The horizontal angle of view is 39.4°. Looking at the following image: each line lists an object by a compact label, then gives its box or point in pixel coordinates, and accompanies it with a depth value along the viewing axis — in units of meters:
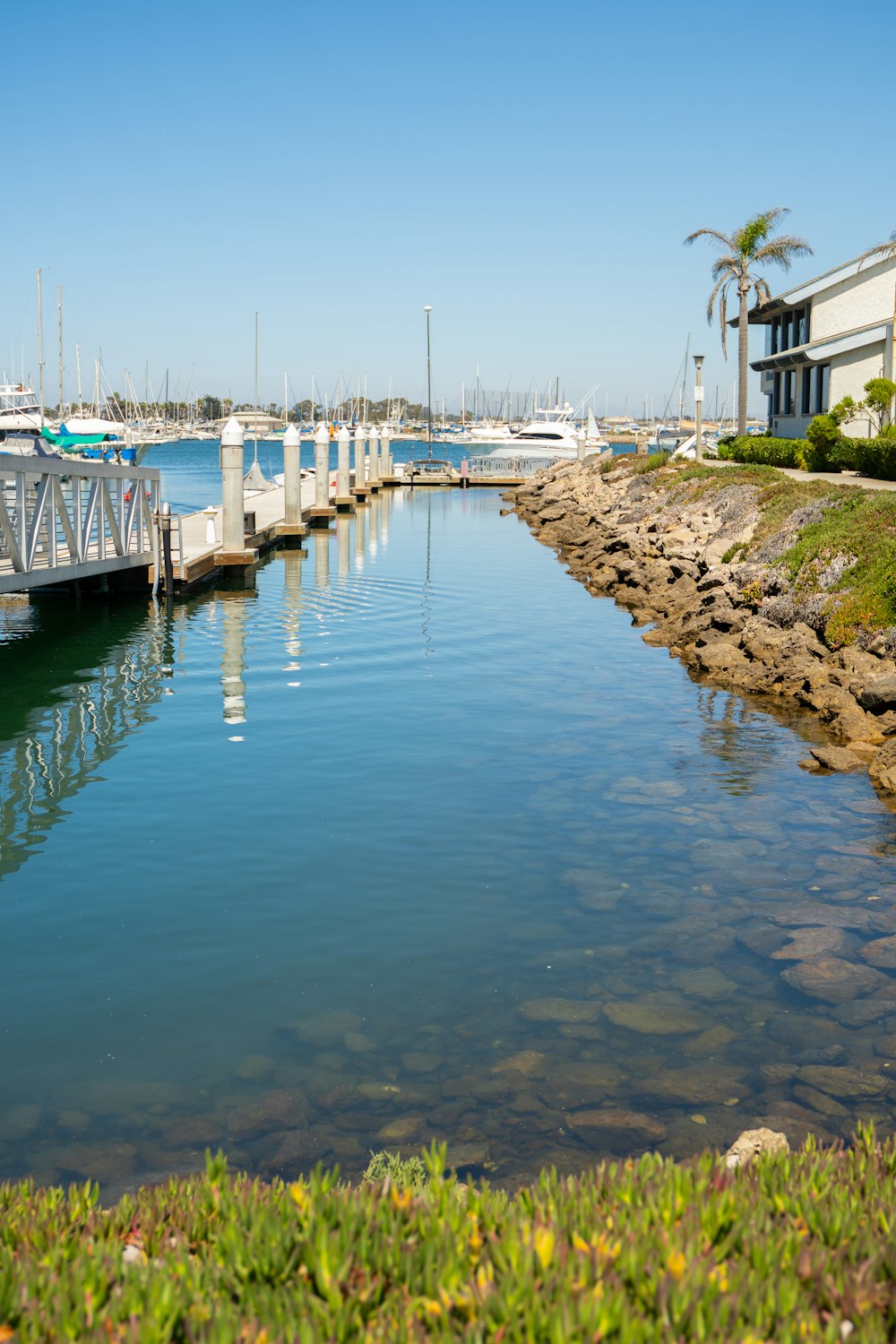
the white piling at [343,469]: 51.53
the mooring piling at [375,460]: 65.62
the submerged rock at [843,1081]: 7.22
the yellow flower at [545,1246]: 3.70
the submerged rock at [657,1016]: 8.02
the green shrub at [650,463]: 49.41
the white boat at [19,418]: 64.12
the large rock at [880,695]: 15.31
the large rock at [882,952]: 8.94
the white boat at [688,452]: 54.53
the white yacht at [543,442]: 100.69
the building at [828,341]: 43.00
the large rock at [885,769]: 13.19
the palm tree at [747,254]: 60.16
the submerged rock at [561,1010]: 8.15
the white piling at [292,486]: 38.34
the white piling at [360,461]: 58.88
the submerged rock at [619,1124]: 6.75
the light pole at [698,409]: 45.03
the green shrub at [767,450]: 45.16
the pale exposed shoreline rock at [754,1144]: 5.69
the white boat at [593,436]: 92.31
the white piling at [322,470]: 44.53
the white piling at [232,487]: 28.64
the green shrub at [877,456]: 33.91
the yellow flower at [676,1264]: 3.59
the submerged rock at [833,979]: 8.51
